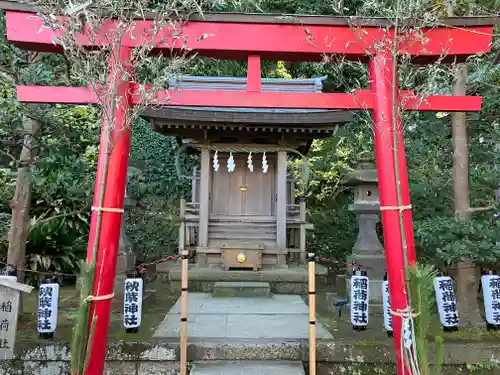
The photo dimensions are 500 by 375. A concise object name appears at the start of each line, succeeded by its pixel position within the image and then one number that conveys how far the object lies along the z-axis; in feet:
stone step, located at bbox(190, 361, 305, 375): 13.16
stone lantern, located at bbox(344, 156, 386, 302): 22.11
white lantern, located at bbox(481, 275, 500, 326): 15.55
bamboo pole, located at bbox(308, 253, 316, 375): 12.78
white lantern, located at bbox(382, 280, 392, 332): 15.06
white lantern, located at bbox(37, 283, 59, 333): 14.32
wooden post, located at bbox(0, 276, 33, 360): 13.21
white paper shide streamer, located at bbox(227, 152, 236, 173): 29.66
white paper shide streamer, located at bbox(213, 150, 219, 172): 30.12
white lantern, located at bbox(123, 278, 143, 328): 15.33
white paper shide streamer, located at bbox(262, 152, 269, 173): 30.37
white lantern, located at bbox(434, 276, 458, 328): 15.46
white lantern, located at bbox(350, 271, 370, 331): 15.88
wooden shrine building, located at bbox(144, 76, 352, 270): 27.99
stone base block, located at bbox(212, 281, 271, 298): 25.90
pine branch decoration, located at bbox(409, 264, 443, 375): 9.73
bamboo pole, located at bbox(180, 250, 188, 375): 12.88
